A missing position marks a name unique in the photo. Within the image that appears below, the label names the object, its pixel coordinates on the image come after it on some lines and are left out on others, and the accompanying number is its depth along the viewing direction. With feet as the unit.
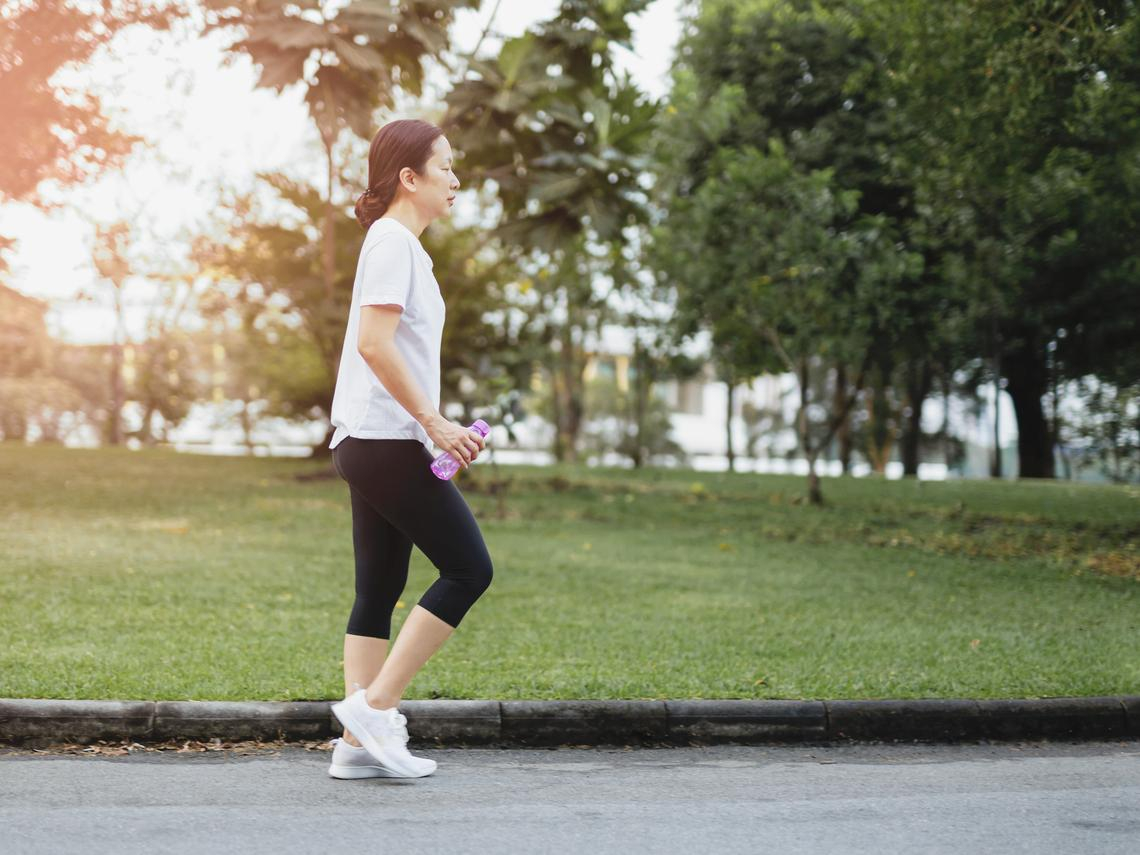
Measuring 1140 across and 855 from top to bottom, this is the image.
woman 13.53
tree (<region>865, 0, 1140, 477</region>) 41.16
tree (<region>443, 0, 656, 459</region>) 50.39
